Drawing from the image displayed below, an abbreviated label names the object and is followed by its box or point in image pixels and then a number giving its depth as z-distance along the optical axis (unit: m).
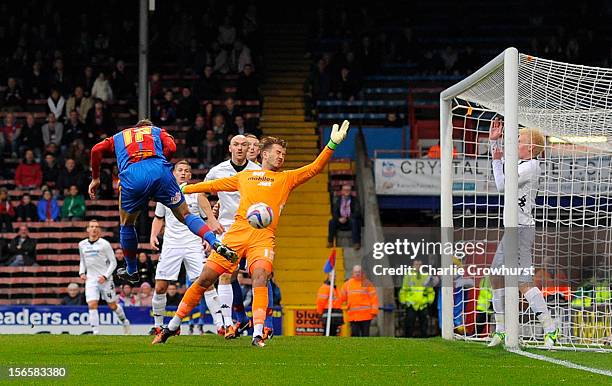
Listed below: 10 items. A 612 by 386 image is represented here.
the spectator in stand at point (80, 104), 27.41
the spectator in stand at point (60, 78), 28.16
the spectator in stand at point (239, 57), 29.23
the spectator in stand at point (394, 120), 27.88
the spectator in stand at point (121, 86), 28.47
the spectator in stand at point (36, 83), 28.42
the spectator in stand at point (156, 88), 28.08
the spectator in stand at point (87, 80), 28.29
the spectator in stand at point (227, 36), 29.69
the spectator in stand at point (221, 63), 29.38
